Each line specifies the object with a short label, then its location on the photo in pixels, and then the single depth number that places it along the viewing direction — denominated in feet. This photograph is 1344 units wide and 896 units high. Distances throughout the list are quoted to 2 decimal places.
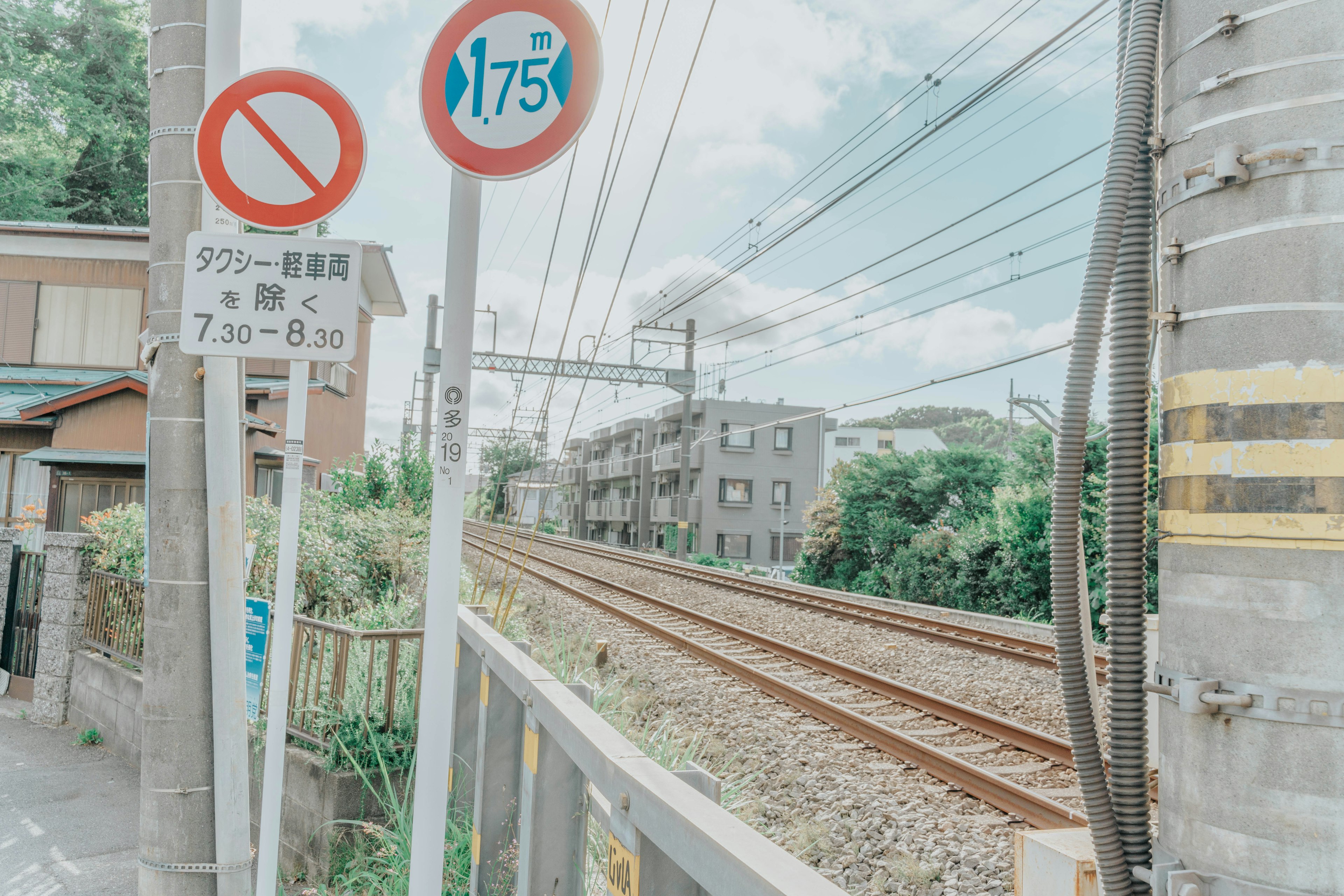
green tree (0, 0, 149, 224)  77.36
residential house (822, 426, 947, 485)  196.65
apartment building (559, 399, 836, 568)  149.07
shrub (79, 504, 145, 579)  26.96
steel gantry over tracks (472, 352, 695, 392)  90.53
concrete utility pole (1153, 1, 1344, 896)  3.97
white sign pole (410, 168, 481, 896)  7.48
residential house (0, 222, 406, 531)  41.52
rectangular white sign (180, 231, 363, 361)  8.85
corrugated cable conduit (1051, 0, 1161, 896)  4.77
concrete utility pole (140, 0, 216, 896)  10.42
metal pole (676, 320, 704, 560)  96.02
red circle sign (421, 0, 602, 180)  7.84
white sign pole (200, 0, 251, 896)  10.50
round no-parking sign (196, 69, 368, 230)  9.66
